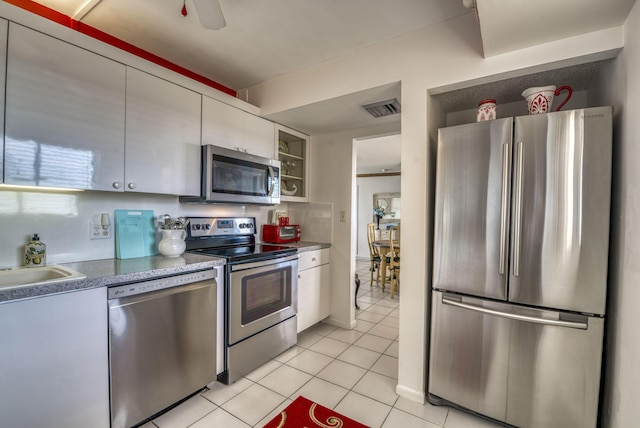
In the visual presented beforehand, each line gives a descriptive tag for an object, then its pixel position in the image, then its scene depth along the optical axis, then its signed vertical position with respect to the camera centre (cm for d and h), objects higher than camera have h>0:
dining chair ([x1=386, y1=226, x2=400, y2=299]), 438 -85
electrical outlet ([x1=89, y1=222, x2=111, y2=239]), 189 -19
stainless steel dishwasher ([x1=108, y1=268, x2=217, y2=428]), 149 -81
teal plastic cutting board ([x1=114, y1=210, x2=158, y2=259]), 199 -22
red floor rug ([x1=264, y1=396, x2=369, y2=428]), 165 -128
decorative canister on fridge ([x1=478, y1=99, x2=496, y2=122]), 180 +64
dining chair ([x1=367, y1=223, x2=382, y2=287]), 504 -79
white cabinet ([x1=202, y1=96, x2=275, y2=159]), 230 +69
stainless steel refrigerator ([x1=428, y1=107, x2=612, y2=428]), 147 -32
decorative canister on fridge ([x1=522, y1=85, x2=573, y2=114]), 165 +68
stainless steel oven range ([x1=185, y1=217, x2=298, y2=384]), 204 -69
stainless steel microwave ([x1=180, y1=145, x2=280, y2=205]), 223 +24
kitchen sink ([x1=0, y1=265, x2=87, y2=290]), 148 -39
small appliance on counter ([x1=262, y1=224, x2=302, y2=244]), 294 -28
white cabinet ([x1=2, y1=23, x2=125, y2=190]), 142 +49
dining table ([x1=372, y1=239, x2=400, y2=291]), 476 -74
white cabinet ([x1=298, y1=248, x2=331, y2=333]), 277 -84
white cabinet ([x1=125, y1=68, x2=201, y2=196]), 185 +48
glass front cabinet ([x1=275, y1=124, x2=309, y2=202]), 315 +50
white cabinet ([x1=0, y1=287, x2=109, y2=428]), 118 -72
